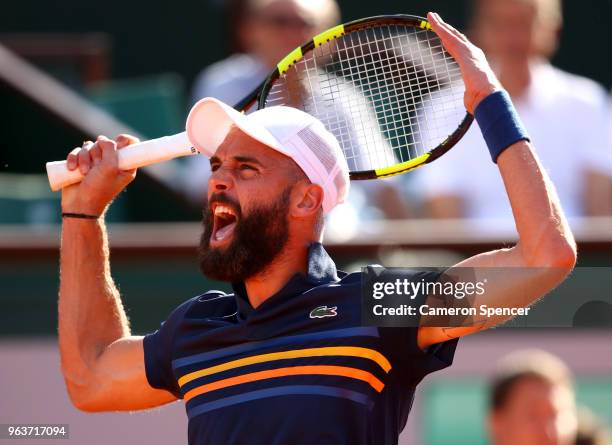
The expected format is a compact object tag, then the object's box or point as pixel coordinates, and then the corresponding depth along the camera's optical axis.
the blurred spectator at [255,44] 12.42
